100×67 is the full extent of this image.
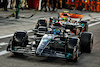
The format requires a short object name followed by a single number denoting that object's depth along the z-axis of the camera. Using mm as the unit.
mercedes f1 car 14253
